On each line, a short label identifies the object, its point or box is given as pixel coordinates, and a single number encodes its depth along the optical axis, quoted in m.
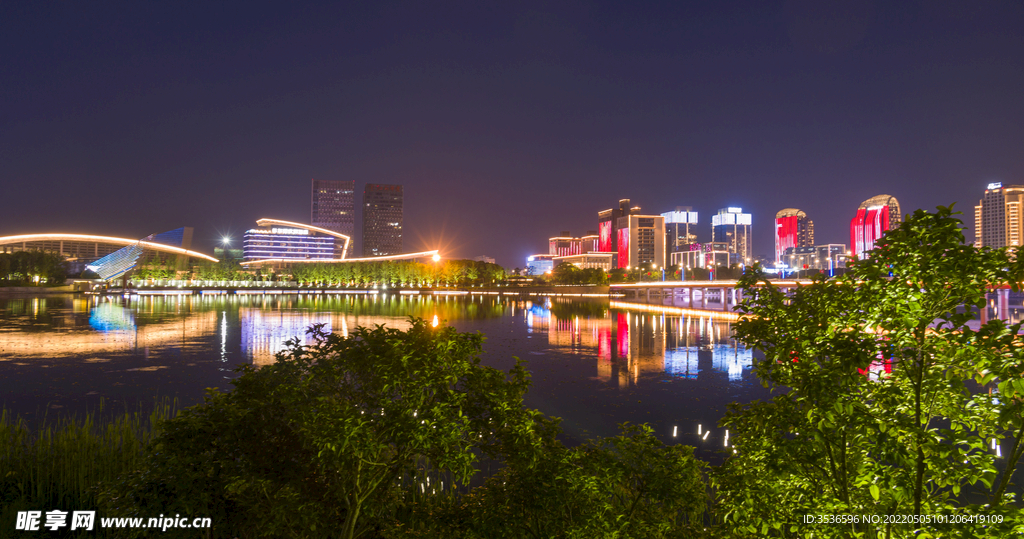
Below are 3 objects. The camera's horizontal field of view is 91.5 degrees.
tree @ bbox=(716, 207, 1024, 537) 3.05
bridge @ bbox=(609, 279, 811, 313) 72.19
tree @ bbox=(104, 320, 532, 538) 4.26
